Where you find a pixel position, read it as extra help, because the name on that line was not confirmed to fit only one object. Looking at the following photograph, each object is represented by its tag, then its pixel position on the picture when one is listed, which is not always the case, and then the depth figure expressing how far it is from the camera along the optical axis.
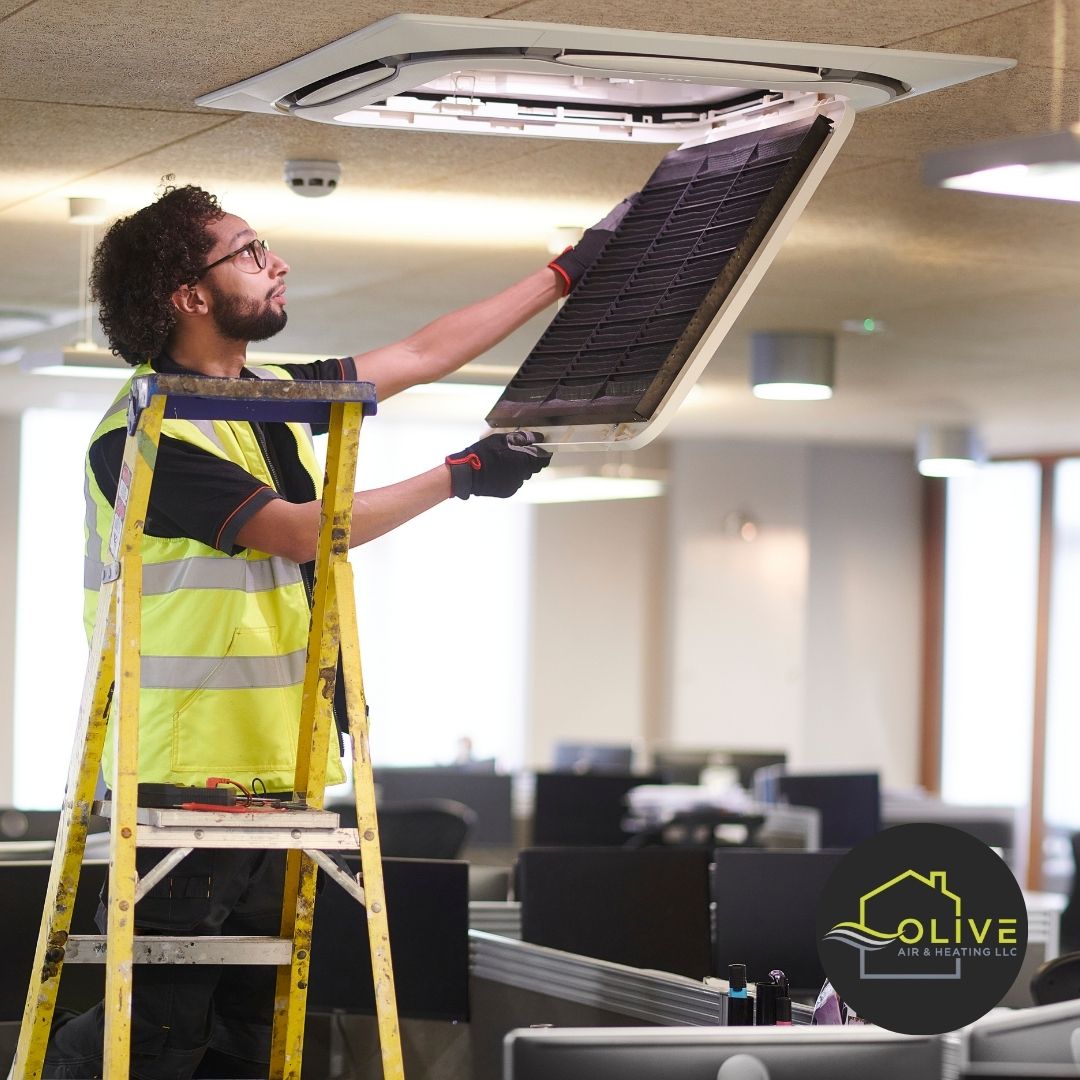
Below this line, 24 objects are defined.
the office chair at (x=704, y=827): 13.79
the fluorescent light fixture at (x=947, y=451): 17.12
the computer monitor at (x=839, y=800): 14.62
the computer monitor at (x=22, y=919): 5.97
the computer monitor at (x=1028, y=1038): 3.67
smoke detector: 7.82
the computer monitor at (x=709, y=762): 17.65
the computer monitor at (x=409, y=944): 6.23
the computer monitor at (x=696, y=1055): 3.38
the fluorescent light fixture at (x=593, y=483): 15.98
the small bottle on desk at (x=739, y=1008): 4.81
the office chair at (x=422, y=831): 10.54
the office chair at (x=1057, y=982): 6.05
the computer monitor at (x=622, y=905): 7.09
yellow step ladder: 4.08
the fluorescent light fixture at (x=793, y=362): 12.57
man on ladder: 4.73
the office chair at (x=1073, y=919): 12.61
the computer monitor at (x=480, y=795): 14.05
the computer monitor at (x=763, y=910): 7.62
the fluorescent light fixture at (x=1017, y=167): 4.60
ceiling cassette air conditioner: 5.27
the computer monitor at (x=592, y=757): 18.41
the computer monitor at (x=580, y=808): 14.60
